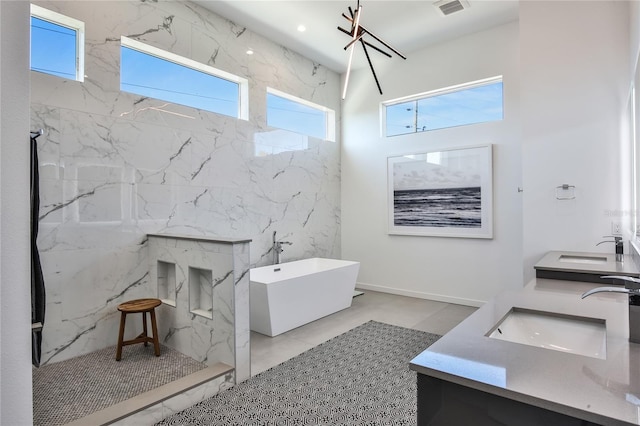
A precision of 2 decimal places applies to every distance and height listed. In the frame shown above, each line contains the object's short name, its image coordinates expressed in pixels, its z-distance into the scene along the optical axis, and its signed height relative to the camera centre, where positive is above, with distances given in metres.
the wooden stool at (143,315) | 2.98 -0.87
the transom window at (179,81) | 3.65 +1.53
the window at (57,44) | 3.07 +1.51
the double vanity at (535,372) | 0.90 -0.47
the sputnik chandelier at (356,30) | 2.90 +1.57
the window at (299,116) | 5.19 +1.54
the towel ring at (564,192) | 3.48 +0.19
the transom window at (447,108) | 4.86 +1.53
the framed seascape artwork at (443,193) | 4.84 +0.28
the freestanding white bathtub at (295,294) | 3.79 -0.94
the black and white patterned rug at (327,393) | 2.34 -1.34
